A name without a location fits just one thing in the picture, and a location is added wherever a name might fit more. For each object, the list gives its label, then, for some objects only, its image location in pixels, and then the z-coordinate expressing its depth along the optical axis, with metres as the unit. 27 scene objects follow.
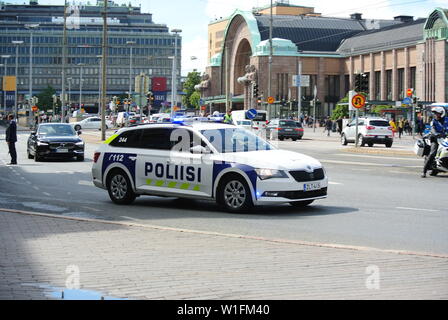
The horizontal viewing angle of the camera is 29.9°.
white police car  14.08
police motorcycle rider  22.08
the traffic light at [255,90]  65.12
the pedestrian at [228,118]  43.50
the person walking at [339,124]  67.88
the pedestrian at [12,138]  29.39
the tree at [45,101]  164.62
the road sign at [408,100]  64.44
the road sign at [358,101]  38.00
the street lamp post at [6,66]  179.38
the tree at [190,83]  179.57
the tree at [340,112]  91.26
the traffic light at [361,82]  39.19
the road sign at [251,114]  50.66
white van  52.50
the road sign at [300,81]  96.57
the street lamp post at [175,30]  74.75
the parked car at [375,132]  44.62
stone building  104.19
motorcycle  22.38
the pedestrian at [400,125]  65.38
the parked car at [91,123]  87.95
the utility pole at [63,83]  60.97
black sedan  30.97
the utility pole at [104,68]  45.79
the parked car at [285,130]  56.78
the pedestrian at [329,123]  72.02
